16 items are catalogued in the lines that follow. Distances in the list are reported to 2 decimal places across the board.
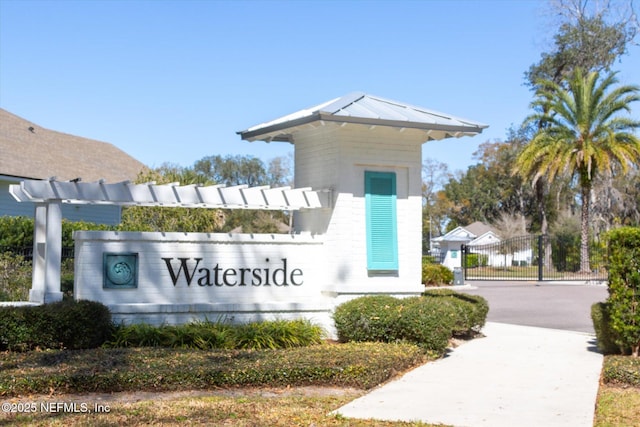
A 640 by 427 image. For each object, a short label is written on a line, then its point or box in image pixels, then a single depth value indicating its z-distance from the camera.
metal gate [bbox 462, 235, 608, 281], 37.72
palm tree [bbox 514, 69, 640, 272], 35.69
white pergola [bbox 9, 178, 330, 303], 11.65
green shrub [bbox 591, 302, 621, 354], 11.81
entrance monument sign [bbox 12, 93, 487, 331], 12.00
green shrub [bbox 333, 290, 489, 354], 11.50
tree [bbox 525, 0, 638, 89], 48.81
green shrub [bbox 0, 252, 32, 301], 16.27
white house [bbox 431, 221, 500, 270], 44.41
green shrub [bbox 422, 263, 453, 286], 28.69
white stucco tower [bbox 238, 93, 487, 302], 13.21
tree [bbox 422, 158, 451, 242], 80.00
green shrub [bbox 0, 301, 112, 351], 10.20
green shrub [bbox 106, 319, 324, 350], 11.17
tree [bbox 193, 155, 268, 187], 77.19
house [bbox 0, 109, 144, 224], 24.27
